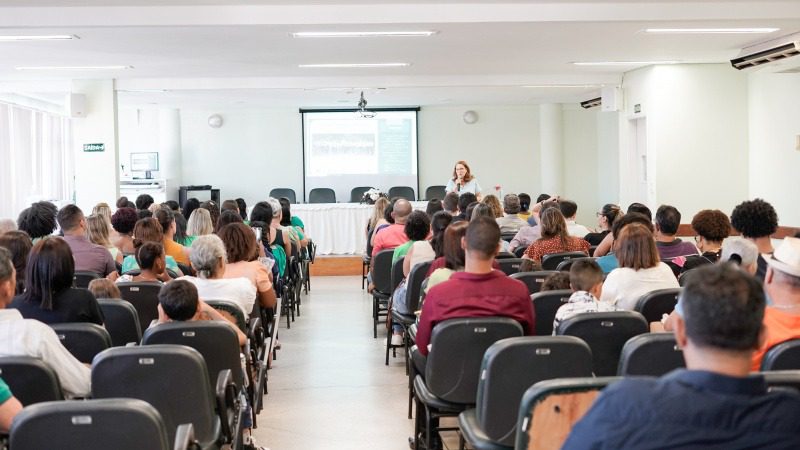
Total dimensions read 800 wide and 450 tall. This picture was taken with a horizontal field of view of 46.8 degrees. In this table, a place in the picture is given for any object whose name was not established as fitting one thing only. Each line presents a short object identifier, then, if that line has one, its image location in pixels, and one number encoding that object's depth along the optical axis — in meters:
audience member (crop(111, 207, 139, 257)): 6.91
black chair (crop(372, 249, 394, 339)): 7.95
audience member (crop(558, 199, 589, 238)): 8.27
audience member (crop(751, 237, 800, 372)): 3.11
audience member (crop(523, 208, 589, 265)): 6.88
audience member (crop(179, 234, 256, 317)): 4.97
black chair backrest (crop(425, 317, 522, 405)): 3.93
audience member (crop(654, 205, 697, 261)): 5.96
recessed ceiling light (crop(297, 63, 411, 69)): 11.72
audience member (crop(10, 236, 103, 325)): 4.11
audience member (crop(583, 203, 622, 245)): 8.02
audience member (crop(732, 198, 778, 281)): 5.38
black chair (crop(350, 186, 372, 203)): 18.20
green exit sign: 12.48
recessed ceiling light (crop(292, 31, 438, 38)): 8.62
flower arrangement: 15.47
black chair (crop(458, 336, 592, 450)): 3.34
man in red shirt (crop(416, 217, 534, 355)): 4.14
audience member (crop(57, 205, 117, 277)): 6.24
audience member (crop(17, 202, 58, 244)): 6.82
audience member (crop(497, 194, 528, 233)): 9.45
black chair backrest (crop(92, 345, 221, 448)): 3.29
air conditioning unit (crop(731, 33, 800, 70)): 9.36
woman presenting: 12.97
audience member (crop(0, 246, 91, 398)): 3.32
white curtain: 14.55
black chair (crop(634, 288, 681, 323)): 4.50
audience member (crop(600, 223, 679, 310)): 4.82
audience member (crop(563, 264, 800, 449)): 1.70
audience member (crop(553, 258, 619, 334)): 4.15
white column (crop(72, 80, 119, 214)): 12.48
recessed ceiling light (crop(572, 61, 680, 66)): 11.80
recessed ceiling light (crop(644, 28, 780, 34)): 8.93
